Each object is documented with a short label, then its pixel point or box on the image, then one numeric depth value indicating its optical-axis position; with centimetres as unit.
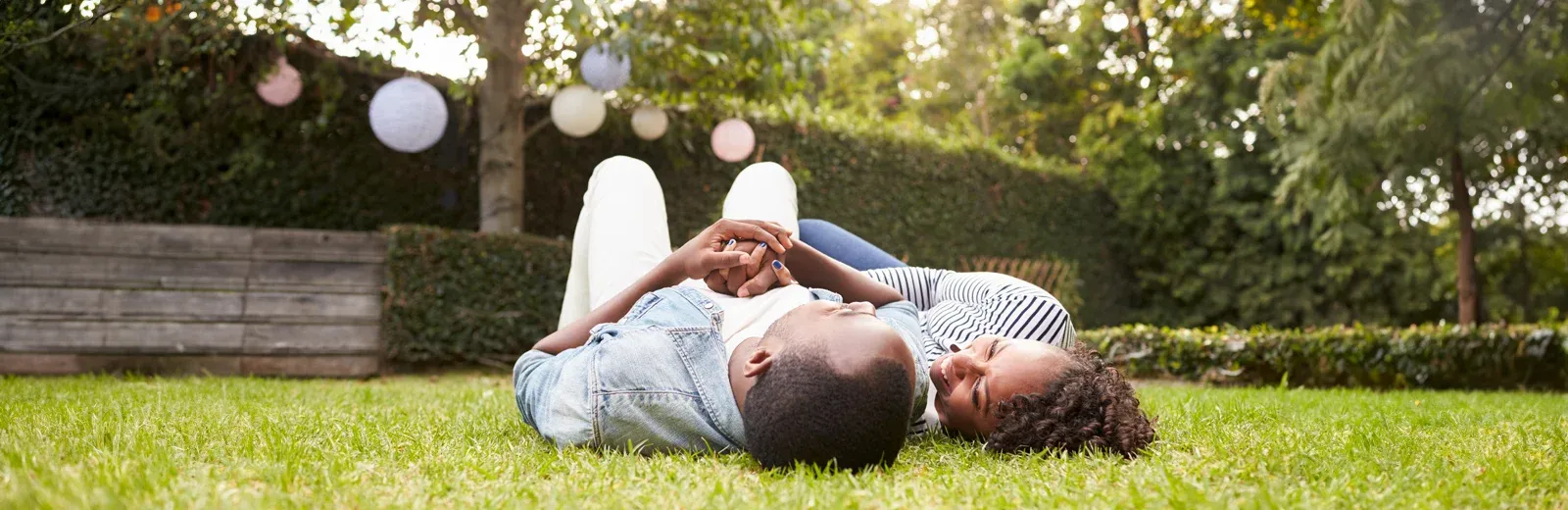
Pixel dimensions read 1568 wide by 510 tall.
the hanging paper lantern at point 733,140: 837
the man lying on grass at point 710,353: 199
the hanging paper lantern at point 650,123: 754
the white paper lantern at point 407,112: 571
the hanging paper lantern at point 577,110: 658
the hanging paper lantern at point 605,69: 613
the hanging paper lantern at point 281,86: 680
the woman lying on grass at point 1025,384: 245
